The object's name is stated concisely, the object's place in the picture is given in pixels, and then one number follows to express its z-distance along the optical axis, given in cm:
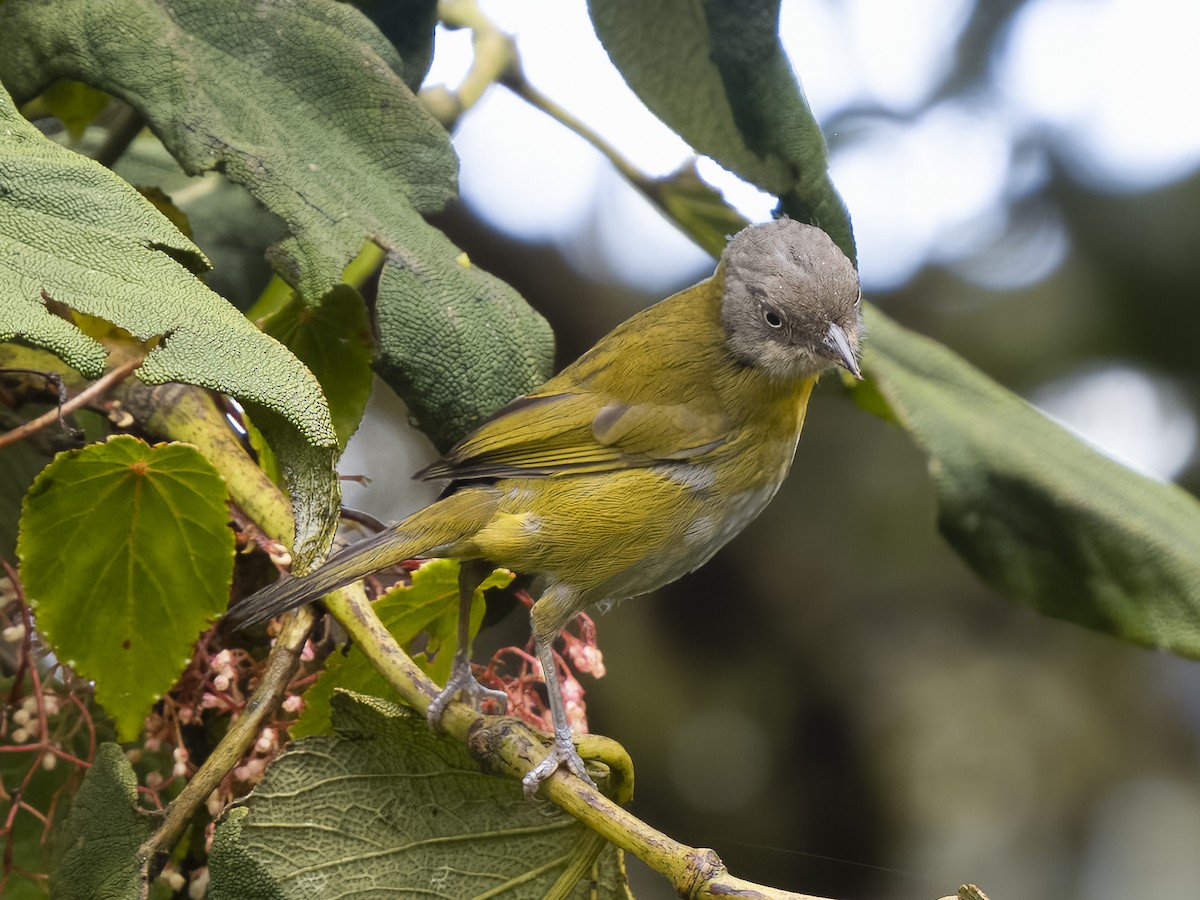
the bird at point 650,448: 319
